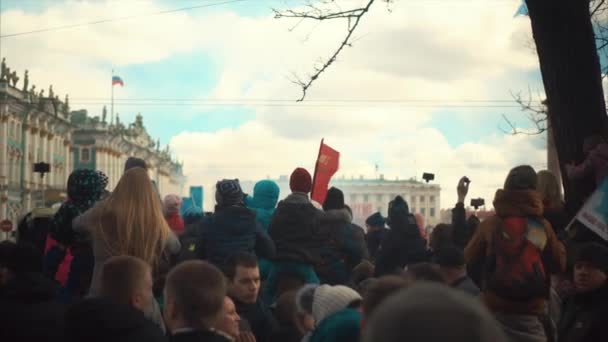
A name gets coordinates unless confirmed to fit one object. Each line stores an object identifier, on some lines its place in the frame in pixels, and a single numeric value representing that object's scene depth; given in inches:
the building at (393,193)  6486.2
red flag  415.8
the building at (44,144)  2765.7
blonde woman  221.1
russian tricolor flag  3388.3
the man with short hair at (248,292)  229.8
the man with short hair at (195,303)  149.7
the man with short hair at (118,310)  149.8
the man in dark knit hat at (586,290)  203.0
